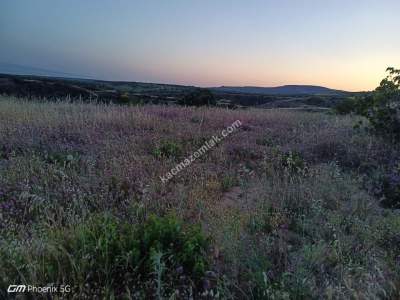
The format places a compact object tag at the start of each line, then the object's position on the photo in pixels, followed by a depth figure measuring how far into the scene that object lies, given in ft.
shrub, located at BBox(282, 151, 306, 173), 18.57
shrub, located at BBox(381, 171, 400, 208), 14.60
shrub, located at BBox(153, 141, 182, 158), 19.65
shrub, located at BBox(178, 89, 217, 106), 73.87
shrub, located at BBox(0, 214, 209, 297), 7.48
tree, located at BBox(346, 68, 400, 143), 24.46
